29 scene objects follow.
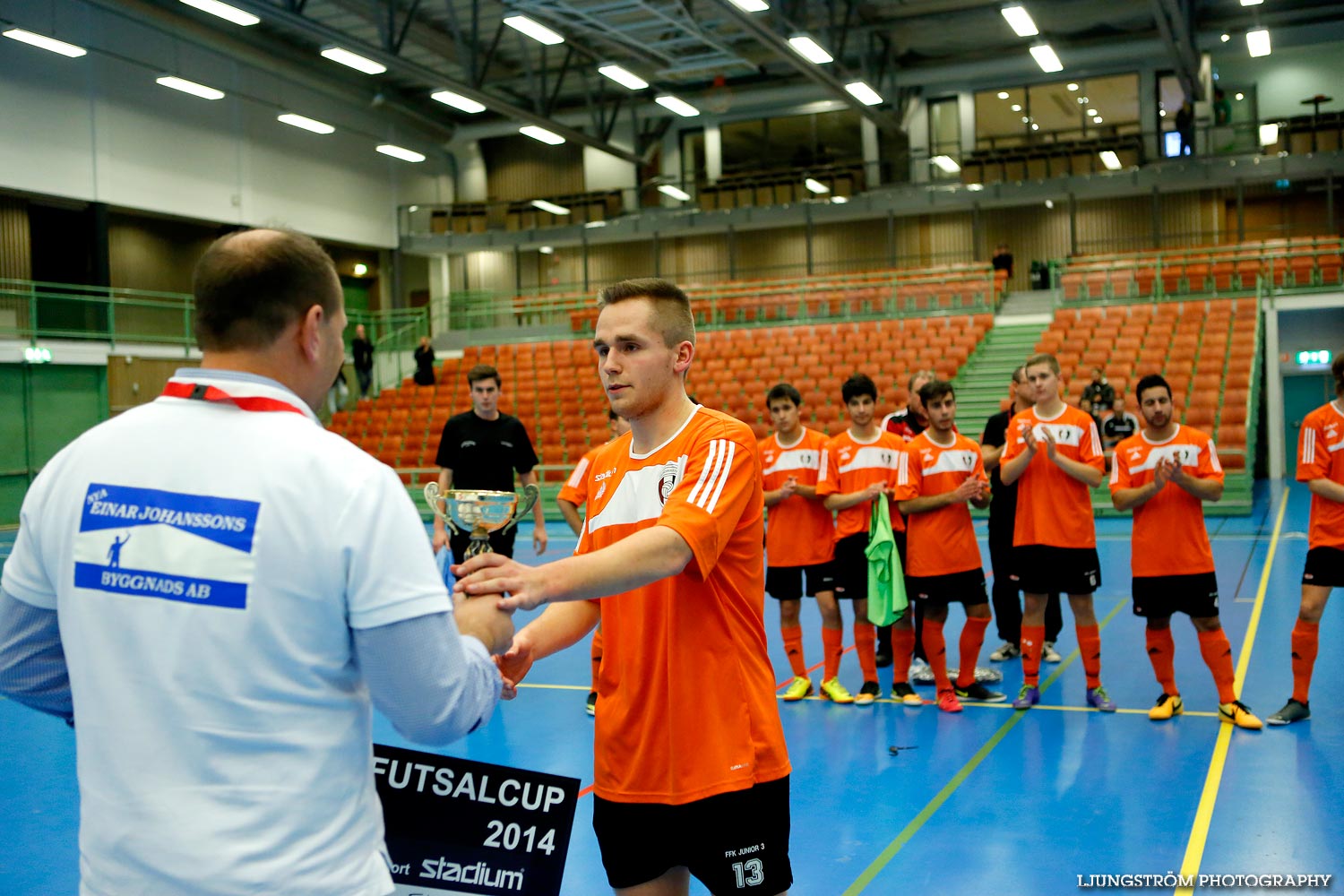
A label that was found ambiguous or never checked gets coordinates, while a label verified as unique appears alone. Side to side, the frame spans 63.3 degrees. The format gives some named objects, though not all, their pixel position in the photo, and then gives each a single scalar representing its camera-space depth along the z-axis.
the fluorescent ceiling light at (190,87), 22.53
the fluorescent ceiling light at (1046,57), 20.92
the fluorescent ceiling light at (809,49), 20.00
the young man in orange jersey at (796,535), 7.02
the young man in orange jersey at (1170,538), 6.01
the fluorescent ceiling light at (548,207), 30.86
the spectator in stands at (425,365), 24.03
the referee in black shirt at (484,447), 7.57
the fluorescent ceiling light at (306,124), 25.20
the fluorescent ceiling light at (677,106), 24.17
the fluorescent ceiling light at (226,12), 17.33
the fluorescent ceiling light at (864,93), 23.75
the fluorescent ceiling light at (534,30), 19.20
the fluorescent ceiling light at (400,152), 27.49
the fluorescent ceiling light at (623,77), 21.59
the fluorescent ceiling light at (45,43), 19.41
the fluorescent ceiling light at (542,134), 26.00
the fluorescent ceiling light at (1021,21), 18.30
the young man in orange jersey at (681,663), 2.35
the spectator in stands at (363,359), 24.22
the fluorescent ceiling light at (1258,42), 20.94
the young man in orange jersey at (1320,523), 5.77
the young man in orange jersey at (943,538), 6.60
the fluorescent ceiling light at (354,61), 19.54
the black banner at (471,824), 1.93
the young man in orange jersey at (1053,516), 6.44
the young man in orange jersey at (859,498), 6.84
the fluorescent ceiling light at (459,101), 22.00
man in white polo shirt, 1.48
